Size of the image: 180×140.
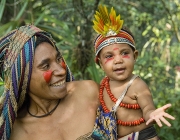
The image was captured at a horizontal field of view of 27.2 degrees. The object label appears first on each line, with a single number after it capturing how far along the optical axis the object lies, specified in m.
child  2.47
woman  2.49
